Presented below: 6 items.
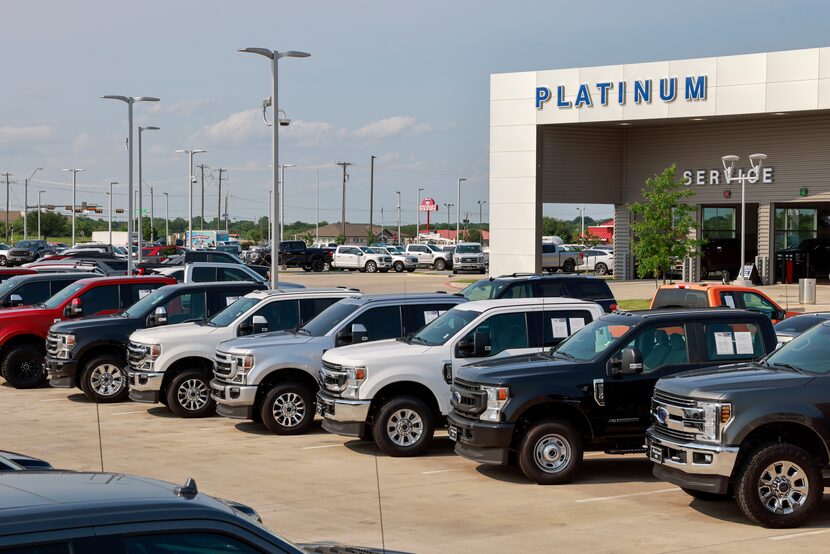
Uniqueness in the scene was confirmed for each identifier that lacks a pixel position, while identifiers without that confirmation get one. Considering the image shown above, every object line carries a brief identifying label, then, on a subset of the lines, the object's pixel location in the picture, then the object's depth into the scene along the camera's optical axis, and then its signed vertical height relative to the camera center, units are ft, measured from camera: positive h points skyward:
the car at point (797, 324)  61.26 -3.82
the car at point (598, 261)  206.39 -0.93
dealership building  145.69 +16.99
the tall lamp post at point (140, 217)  146.61 +4.75
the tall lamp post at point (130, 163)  124.57 +11.00
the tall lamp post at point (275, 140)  87.19 +9.41
